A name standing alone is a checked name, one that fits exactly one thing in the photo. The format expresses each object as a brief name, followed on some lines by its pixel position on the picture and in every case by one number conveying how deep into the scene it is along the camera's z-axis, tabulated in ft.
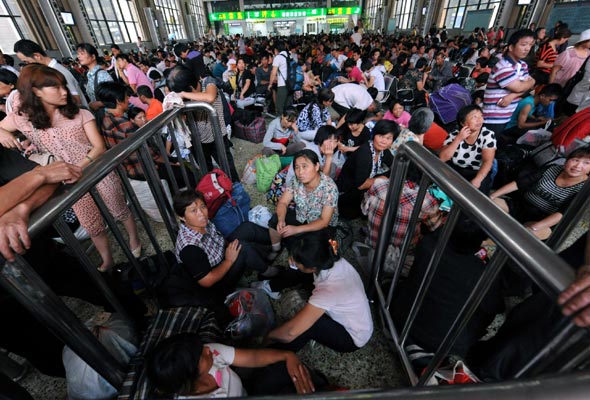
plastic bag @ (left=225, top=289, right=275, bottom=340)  5.02
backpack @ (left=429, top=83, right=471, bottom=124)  11.76
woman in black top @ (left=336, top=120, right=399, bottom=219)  7.88
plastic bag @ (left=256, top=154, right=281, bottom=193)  10.02
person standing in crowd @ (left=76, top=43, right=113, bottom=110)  11.34
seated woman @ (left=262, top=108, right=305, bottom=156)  12.10
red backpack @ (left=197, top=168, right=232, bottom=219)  7.39
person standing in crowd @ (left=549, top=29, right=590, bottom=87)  11.45
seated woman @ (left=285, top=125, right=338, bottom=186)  8.18
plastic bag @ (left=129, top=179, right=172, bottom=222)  7.53
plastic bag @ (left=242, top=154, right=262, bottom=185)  10.83
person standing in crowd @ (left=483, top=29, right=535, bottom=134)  8.05
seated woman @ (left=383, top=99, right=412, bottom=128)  10.81
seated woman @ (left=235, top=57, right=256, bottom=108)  17.92
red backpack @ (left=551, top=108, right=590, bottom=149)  7.47
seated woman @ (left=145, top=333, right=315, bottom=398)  3.11
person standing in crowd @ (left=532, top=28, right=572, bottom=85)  15.51
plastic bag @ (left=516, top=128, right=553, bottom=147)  9.77
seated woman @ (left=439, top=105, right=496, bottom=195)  7.49
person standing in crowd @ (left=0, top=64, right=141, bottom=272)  4.95
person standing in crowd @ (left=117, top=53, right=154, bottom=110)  14.30
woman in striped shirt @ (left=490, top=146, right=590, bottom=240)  5.90
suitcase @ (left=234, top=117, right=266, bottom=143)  14.49
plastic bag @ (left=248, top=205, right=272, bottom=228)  8.20
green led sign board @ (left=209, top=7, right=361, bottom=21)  90.74
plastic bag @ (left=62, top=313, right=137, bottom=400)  3.84
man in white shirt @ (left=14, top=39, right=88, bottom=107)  9.66
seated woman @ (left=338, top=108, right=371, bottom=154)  9.73
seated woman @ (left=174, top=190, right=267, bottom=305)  5.13
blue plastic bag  7.66
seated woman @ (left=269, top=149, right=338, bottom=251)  6.34
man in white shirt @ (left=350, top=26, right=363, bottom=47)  33.30
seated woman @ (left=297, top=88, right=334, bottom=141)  12.30
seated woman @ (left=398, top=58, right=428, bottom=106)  18.34
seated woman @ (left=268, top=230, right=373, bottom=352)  4.41
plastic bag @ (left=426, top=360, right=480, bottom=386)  3.27
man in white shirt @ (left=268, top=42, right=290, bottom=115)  17.74
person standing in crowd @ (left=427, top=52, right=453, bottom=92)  19.87
